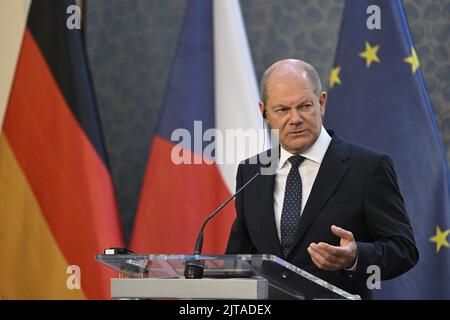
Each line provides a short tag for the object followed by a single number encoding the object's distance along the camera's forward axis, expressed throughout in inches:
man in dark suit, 181.5
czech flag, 291.3
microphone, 139.1
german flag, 286.4
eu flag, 267.0
